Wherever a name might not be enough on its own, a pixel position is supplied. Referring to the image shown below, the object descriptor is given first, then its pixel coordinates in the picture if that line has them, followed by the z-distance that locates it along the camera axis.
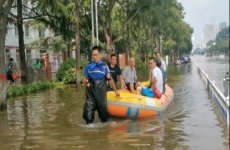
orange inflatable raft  8.85
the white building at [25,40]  32.29
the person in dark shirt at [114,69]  9.95
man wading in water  8.08
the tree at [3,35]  10.88
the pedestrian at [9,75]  18.34
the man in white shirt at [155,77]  9.98
